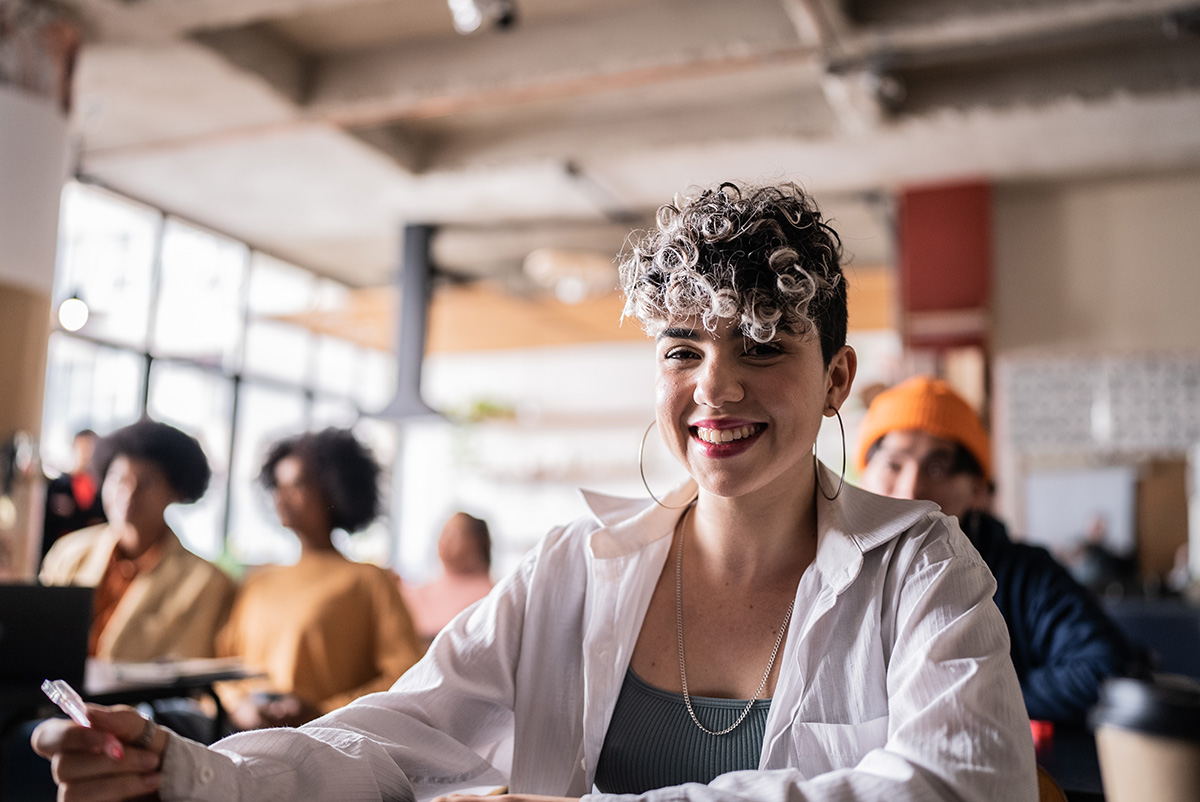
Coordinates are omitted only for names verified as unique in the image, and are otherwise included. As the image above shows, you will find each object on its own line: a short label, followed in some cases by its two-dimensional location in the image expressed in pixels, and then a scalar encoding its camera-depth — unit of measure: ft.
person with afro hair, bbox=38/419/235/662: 11.68
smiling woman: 4.07
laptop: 8.22
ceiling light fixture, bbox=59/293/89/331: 17.04
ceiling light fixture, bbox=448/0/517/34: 15.40
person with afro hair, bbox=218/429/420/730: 10.73
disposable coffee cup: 2.56
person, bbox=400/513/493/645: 16.80
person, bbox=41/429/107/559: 15.81
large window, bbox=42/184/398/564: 25.75
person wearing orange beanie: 7.80
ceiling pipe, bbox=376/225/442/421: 28.35
